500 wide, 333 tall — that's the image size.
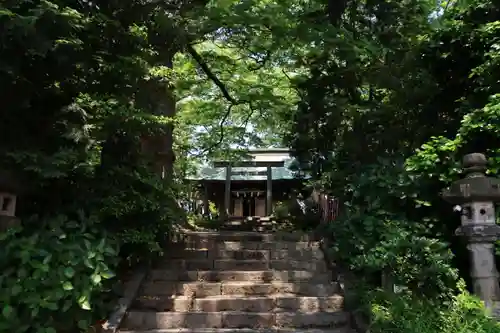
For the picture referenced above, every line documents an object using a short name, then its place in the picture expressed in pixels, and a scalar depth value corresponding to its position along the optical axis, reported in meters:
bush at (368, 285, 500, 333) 4.48
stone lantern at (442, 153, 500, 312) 5.20
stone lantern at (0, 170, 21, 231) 4.82
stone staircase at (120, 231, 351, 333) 5.63
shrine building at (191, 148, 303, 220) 17.34
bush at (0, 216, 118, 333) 4.38
